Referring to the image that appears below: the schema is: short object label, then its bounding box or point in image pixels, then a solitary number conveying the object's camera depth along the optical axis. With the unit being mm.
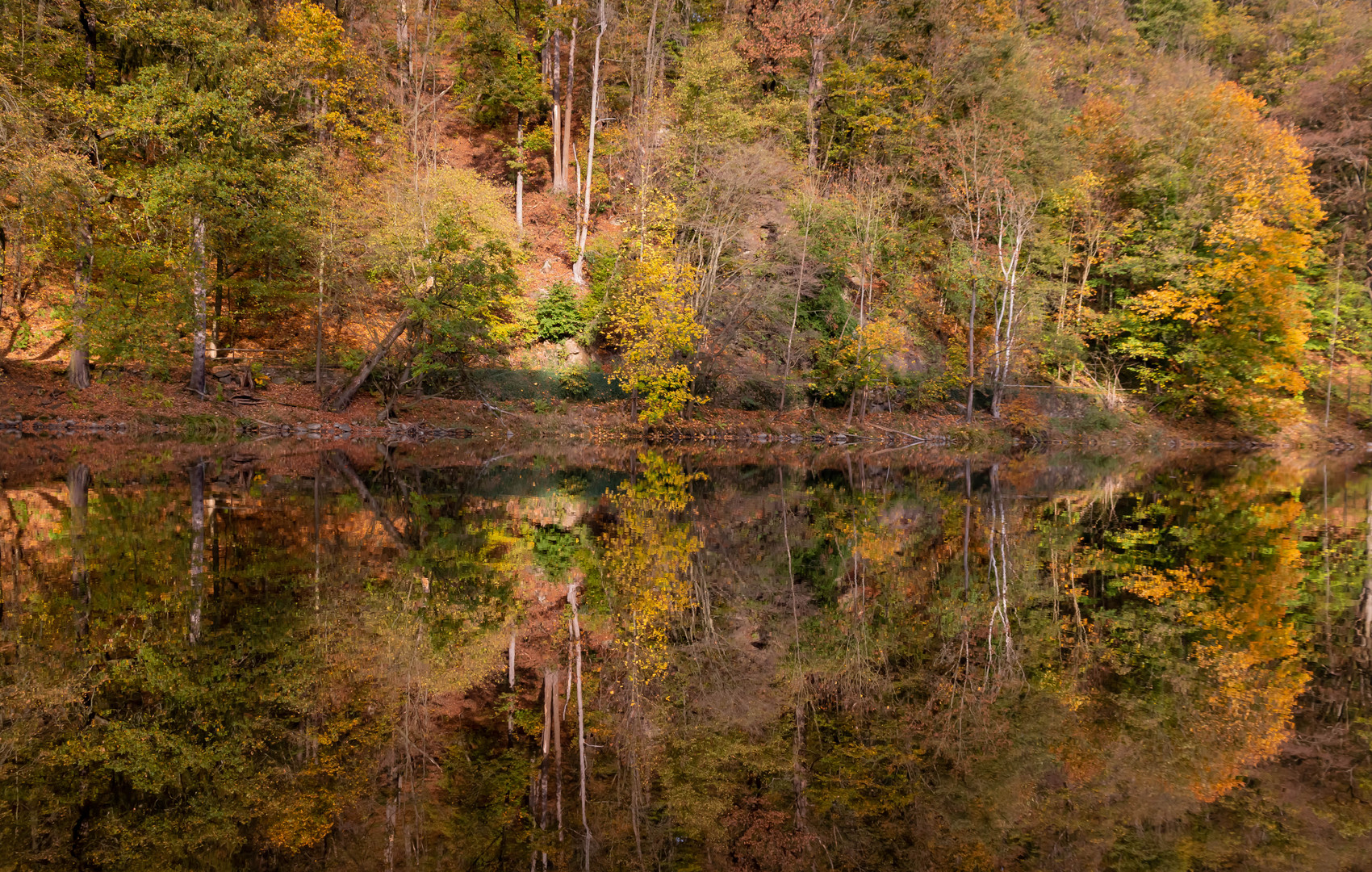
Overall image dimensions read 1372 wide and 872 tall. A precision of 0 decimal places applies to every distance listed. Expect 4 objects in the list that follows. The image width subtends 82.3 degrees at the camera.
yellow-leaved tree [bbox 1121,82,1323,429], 32219
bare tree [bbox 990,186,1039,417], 30641
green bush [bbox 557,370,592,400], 28672
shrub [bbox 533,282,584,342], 29562
